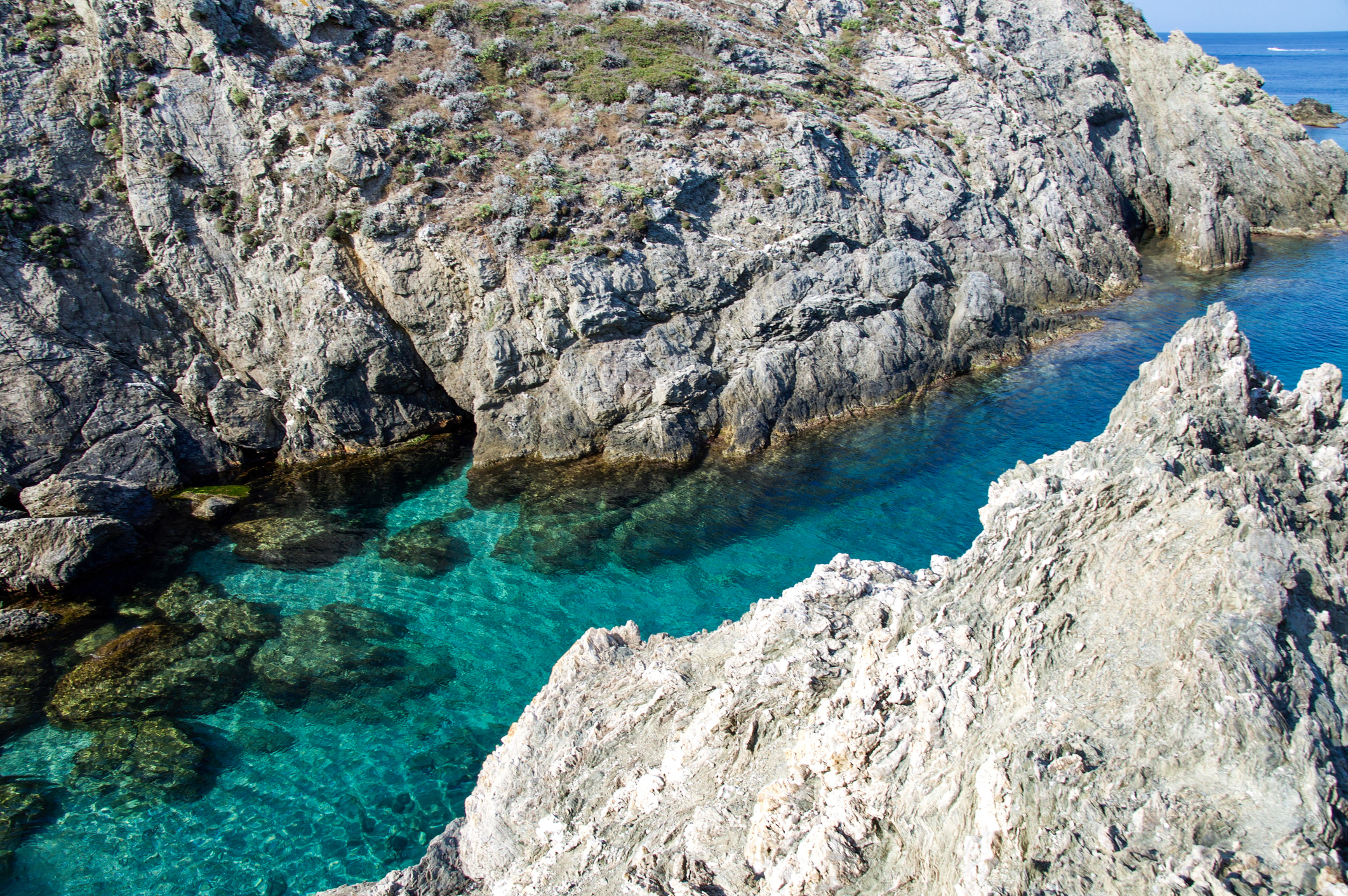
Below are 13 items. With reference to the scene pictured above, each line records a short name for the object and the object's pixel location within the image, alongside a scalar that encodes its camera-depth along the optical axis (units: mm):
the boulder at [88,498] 27344
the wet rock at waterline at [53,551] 25312
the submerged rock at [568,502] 26000
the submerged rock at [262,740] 19078
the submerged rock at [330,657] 20875
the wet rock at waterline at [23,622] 23109
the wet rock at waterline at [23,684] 20141
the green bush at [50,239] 31781
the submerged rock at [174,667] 20516
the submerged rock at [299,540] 26547
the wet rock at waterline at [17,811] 16594
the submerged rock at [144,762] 18047
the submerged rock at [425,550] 25750
